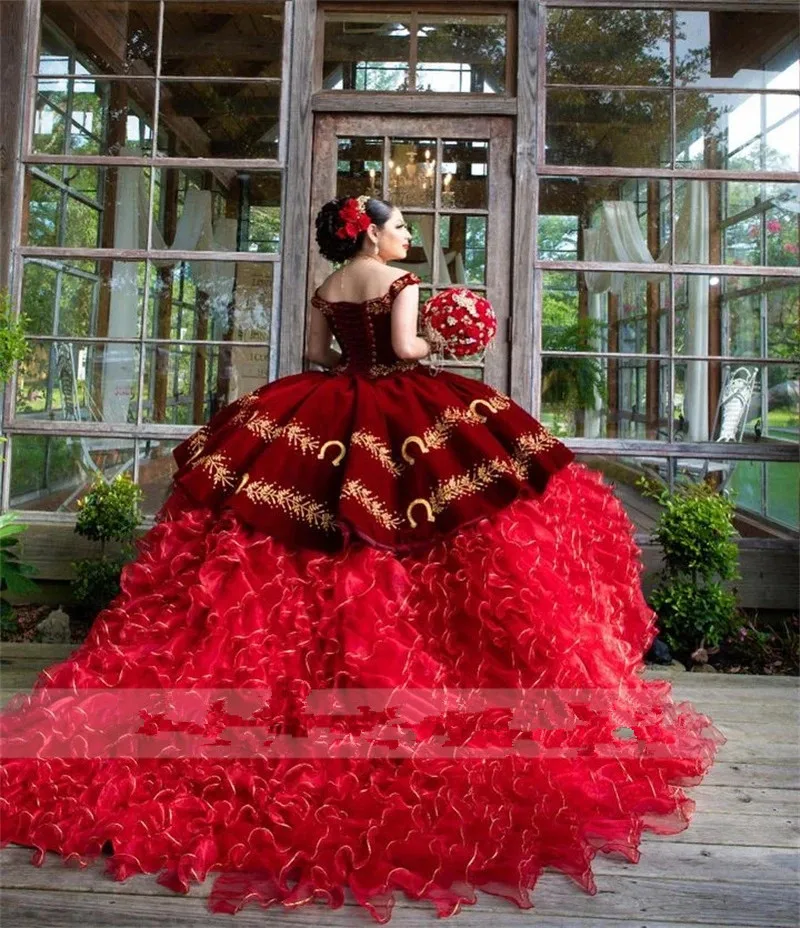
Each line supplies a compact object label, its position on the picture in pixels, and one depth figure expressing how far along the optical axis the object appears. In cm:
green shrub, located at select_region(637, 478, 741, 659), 331
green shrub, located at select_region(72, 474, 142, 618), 343
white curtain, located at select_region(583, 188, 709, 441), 375
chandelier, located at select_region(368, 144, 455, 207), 373
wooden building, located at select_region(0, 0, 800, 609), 371
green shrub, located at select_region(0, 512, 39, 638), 334
